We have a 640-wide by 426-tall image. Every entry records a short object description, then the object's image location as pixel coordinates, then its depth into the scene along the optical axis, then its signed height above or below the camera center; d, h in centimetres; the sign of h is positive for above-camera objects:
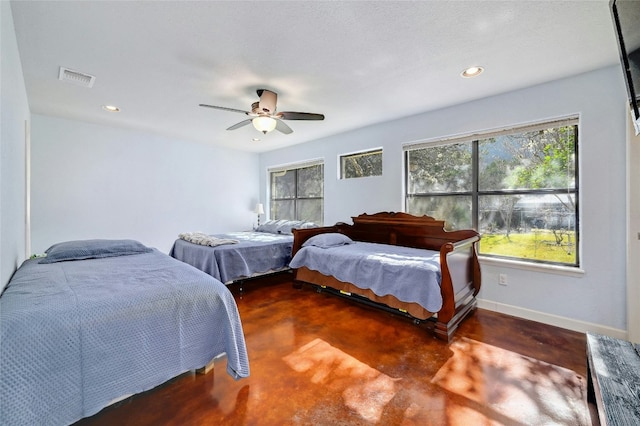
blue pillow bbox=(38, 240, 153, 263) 249 -37
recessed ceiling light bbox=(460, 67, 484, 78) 238 +128
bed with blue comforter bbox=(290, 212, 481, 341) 233 -54
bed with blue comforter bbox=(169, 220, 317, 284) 333 -56
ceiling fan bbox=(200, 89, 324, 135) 269 +102
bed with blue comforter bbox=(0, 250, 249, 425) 110 -61
